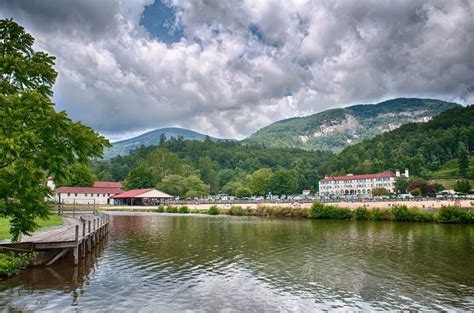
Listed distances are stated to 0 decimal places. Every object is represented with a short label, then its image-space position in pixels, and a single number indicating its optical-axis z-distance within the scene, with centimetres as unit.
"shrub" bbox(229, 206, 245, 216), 6731
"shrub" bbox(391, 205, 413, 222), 4827
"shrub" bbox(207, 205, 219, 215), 7062
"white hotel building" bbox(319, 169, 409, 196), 15800
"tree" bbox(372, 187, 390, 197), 11506
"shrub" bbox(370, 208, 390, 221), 5047
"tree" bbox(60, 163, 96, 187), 11162
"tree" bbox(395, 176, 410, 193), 13100
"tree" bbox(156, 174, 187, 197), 11831
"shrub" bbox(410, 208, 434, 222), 4678
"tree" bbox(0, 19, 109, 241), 1240
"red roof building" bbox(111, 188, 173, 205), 9726
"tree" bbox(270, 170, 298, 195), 13912
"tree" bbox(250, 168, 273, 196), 13962
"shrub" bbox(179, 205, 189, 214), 7648
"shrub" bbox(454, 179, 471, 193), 9812
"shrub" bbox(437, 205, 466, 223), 4444
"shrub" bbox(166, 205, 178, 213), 7931
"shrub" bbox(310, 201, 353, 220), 5375
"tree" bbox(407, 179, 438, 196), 10456
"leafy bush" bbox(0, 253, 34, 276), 1592
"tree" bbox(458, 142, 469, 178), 13705
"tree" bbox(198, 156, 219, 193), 16938
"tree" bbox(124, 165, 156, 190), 12044
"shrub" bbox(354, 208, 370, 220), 5202
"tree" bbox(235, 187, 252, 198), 12400
